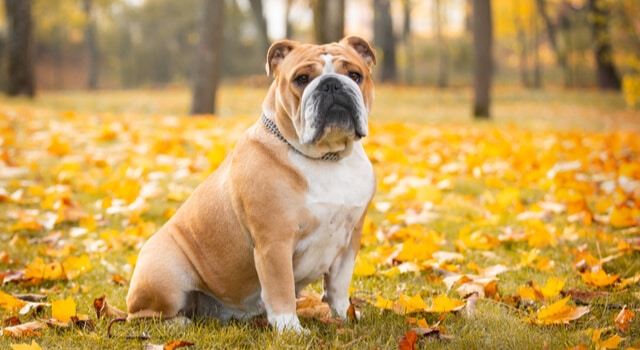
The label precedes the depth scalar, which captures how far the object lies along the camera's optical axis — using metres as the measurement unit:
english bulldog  3.03
